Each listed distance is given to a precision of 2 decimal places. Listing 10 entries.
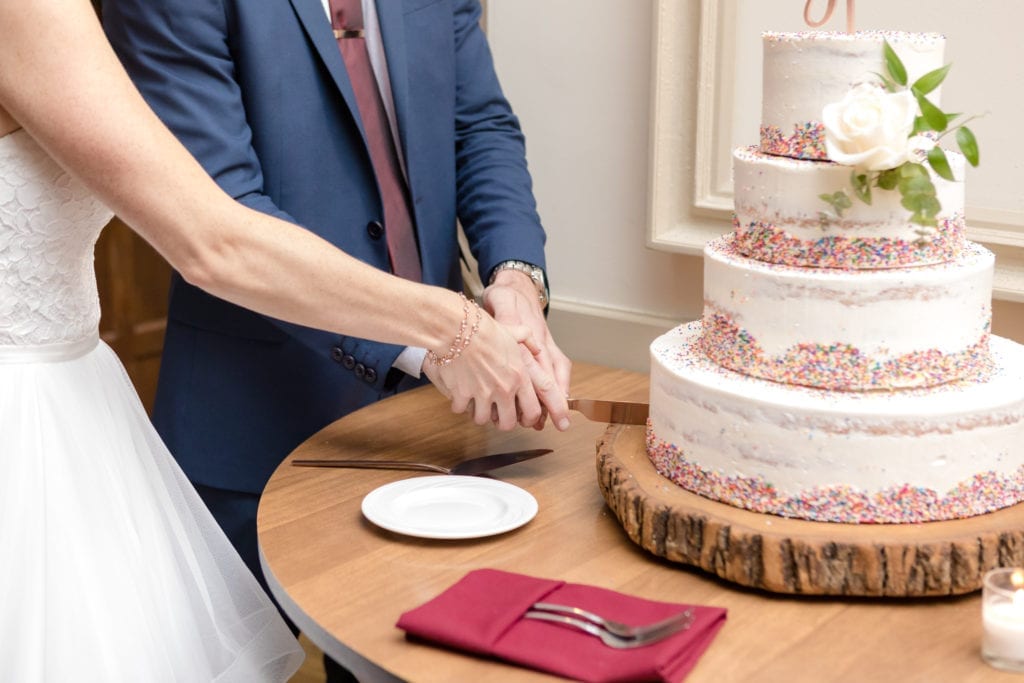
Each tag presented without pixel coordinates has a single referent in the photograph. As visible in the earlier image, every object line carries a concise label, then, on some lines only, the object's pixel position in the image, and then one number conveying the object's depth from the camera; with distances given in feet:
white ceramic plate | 5.19
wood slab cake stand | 4.49
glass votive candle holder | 4.05
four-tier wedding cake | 4.61
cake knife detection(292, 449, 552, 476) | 5.90
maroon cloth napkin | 4.01
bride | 4.72
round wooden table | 4.16
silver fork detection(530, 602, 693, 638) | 4.13
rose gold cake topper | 4.96
